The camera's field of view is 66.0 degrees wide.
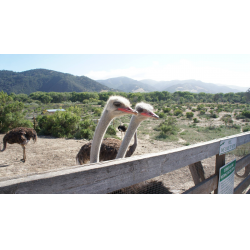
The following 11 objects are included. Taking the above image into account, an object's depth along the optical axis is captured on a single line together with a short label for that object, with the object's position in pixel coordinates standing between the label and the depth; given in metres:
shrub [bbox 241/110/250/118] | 18.90
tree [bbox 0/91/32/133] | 8.85
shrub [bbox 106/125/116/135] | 9.27
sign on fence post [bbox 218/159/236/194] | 1.62
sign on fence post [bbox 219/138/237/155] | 1.66
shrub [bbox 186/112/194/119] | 20.88
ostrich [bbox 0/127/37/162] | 5.10
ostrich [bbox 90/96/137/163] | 2.18
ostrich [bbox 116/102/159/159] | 2.33
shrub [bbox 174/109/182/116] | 22.83
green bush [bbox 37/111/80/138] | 8.77
